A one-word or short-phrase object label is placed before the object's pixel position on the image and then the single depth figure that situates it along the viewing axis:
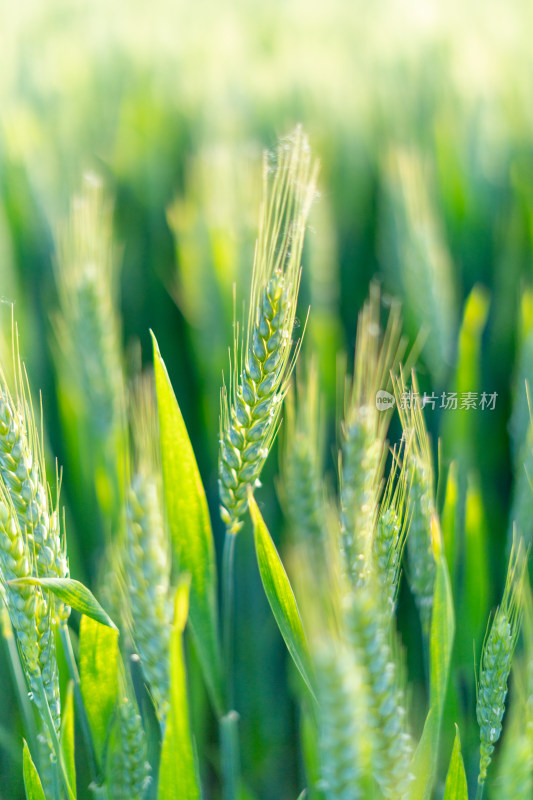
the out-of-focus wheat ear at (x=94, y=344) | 1.00
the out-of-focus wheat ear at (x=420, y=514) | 0.91
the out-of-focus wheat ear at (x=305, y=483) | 0.94
